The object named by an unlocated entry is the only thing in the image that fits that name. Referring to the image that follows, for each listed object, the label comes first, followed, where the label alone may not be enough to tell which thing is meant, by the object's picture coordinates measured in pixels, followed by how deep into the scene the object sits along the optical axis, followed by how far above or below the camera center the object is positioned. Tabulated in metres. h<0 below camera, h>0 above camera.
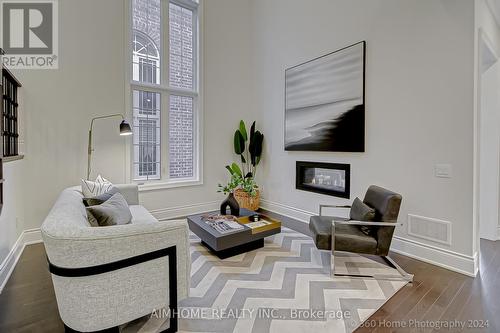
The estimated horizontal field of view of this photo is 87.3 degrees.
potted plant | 5.14 +0.06
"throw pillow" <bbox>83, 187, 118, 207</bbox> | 2.54 -0.38
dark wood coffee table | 2.74 -0.81
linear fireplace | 3.83 -0.24
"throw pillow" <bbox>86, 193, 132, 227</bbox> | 2.11 -0.44
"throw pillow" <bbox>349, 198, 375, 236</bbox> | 2.65 -0.53
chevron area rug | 1.88 -1.13
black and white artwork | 3.54 +0.92
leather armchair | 2.55 -0.71
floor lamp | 3.51 +0.43
